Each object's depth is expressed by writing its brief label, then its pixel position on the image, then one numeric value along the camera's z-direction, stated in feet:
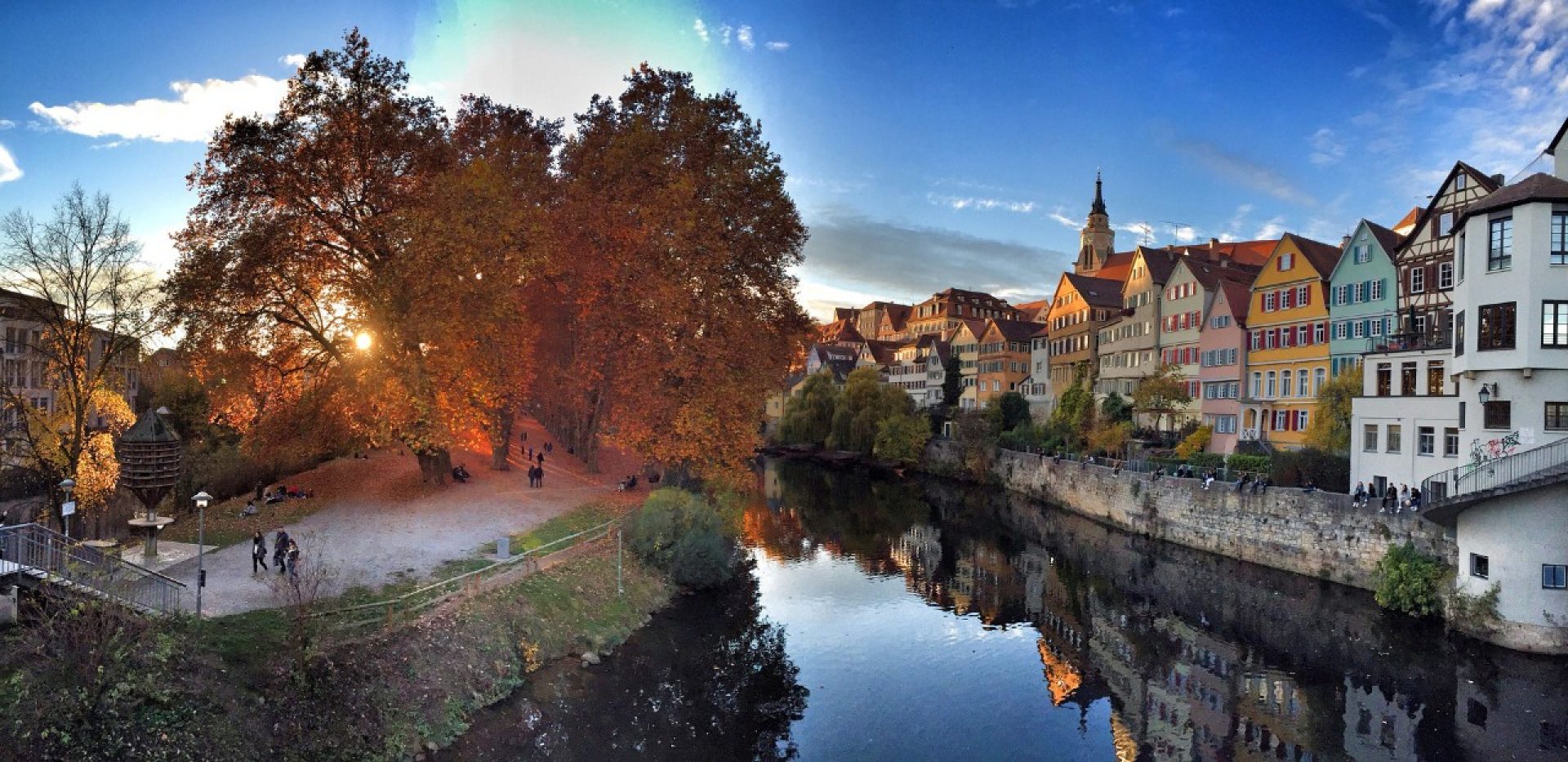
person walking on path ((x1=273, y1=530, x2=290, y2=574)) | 62.28
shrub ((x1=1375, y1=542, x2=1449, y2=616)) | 80.94
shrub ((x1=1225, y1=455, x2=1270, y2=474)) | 118.83
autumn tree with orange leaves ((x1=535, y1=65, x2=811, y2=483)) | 96.02
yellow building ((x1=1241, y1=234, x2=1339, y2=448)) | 140.87
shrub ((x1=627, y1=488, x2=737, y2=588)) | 86.58
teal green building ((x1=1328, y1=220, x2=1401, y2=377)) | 128.77
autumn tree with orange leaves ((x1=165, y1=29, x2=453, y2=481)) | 82.79
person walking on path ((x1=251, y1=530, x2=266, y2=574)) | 61.16
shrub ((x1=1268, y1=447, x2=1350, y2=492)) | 108.99
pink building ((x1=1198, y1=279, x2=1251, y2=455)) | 156.35
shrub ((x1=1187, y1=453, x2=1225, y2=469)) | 126.58
